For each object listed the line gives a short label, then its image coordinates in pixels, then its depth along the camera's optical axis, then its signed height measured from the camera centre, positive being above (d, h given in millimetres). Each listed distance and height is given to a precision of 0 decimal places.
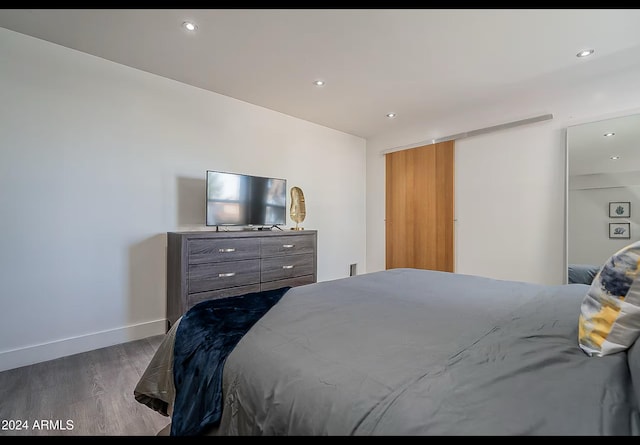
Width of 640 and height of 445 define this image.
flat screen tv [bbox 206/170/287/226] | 3020 +251
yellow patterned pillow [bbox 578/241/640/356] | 879 -263
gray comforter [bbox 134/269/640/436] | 666 -414
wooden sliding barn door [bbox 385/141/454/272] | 4059 +238
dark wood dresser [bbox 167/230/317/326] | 2625 -404
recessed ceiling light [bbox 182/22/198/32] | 2113 +1406
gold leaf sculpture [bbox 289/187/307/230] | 3814 +219
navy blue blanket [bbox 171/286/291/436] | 1064 -532
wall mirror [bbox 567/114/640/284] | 2787 +321
